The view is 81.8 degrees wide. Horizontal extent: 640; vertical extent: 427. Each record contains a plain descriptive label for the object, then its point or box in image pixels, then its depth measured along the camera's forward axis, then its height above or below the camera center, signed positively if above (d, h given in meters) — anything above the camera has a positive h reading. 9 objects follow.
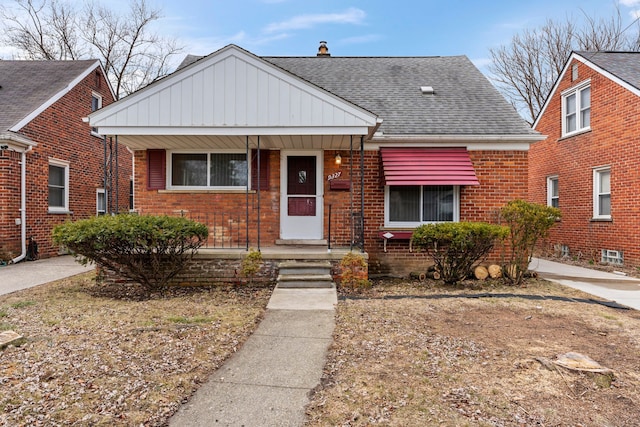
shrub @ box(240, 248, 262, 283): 7.05 -1.02
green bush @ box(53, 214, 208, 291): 5.92 -0.54
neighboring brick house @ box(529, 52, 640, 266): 9.33 +1.59
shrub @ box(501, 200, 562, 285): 7.23 -0.31
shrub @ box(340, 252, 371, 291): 7.02 -1.17
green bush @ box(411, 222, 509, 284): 6.83 -0.60
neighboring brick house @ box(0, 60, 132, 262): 9.90 +1.81
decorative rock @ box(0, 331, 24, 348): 3.89 -1.40
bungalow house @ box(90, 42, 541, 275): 8.14 +0.73
